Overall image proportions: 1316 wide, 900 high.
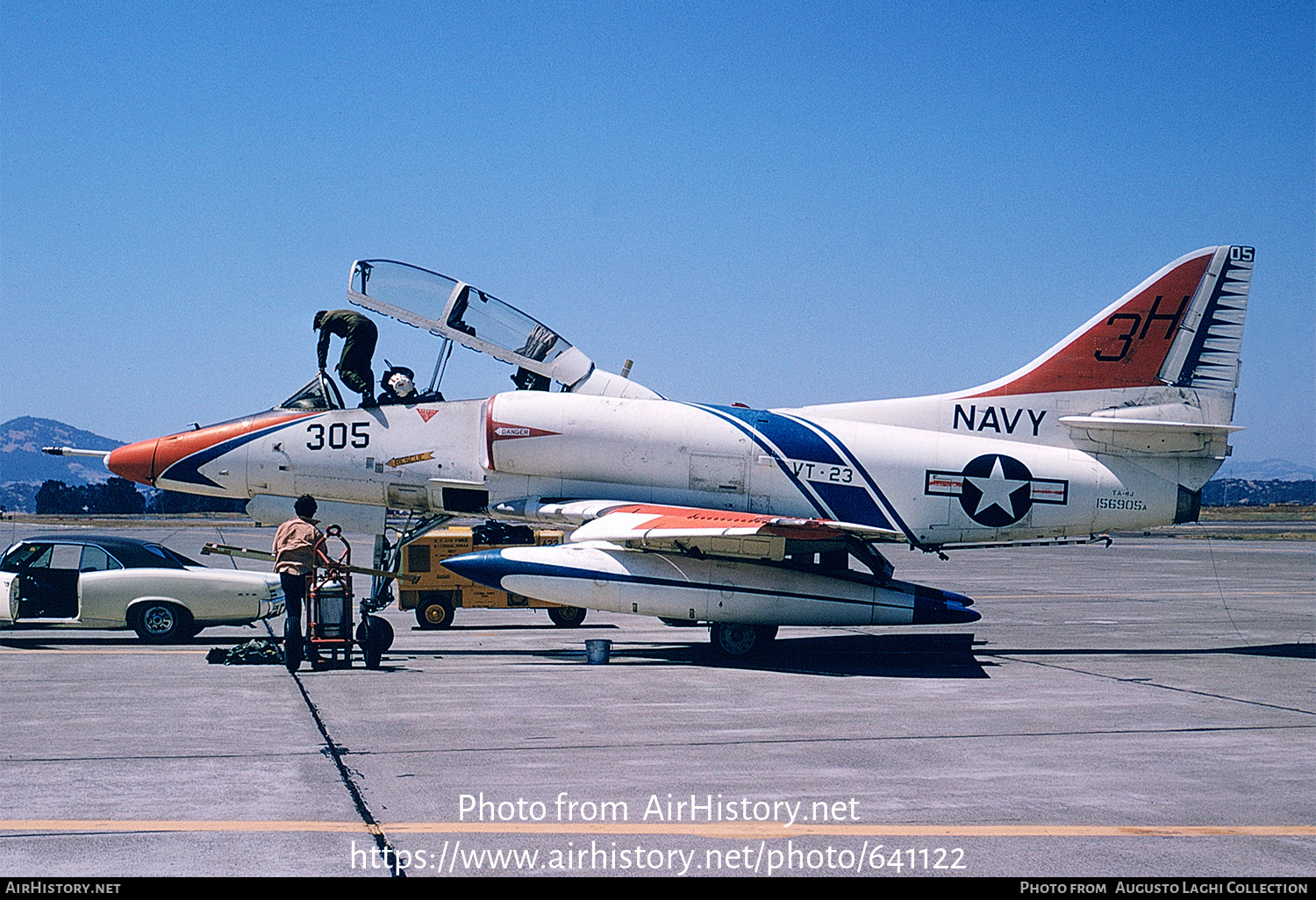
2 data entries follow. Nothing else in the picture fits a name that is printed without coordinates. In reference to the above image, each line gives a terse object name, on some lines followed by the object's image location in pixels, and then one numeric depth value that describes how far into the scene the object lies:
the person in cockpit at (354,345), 15.12
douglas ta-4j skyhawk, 14.64
